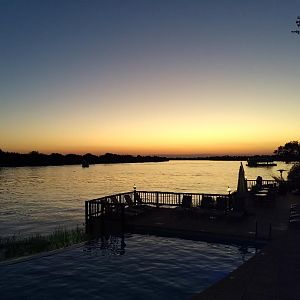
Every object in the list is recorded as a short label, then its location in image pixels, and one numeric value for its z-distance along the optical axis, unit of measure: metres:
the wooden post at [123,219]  18.39
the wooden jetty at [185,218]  16.62
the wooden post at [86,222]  18.84
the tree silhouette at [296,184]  31.13
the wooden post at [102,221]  18.33
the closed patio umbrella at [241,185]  19.89
